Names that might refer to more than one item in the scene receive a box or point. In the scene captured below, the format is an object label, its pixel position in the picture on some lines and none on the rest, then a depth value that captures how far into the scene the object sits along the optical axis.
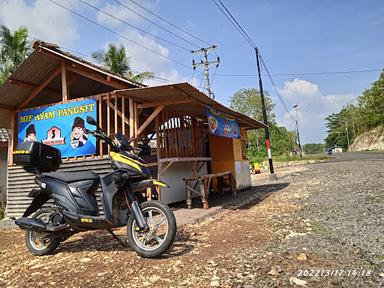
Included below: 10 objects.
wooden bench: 6.84
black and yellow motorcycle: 3.50
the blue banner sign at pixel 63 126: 7.02
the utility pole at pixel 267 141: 13.59
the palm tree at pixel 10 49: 19.08
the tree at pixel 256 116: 35.83
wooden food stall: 6.73
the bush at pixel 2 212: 8.97
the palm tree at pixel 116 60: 22.30
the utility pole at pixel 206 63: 21.64
